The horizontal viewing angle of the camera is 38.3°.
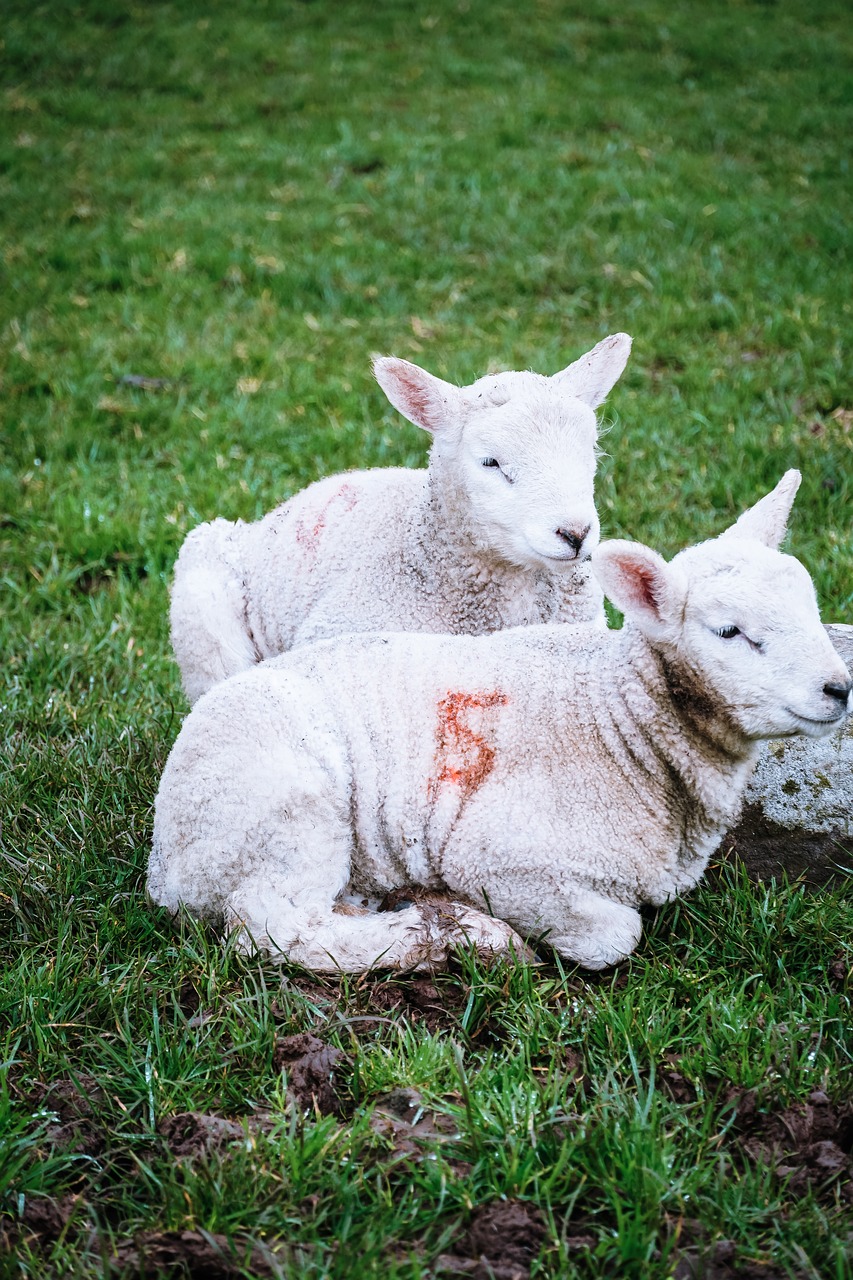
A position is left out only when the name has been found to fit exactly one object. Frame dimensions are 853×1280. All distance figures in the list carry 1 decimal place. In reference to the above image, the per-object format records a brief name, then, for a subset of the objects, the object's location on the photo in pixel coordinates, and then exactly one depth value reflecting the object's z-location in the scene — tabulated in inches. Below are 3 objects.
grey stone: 143.9
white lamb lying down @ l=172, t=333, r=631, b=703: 149.3
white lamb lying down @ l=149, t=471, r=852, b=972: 129.8
